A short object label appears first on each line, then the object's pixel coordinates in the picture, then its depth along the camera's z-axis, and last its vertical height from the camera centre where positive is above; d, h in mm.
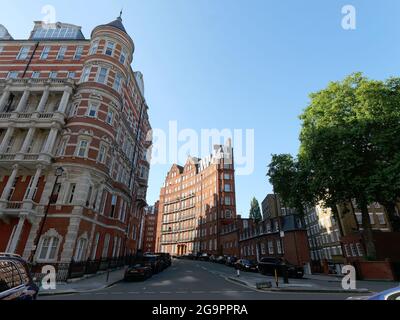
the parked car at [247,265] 30325 -516
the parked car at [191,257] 61681 +628
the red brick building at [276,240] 33631 +3268
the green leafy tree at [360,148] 19391 +9606
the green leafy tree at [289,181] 25030 +8463
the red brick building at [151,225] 126231 +17619
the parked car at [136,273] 18391 -1076
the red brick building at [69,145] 20828 +11321
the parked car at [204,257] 55875 +621
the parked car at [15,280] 5004 -529
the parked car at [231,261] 38734 -102
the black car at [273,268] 22656 -605
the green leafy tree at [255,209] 87169 +18337
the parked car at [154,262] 23497 -322
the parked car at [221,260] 46419 +41
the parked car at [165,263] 30436 -508
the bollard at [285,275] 16781 -895
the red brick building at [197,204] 66812 +17071
